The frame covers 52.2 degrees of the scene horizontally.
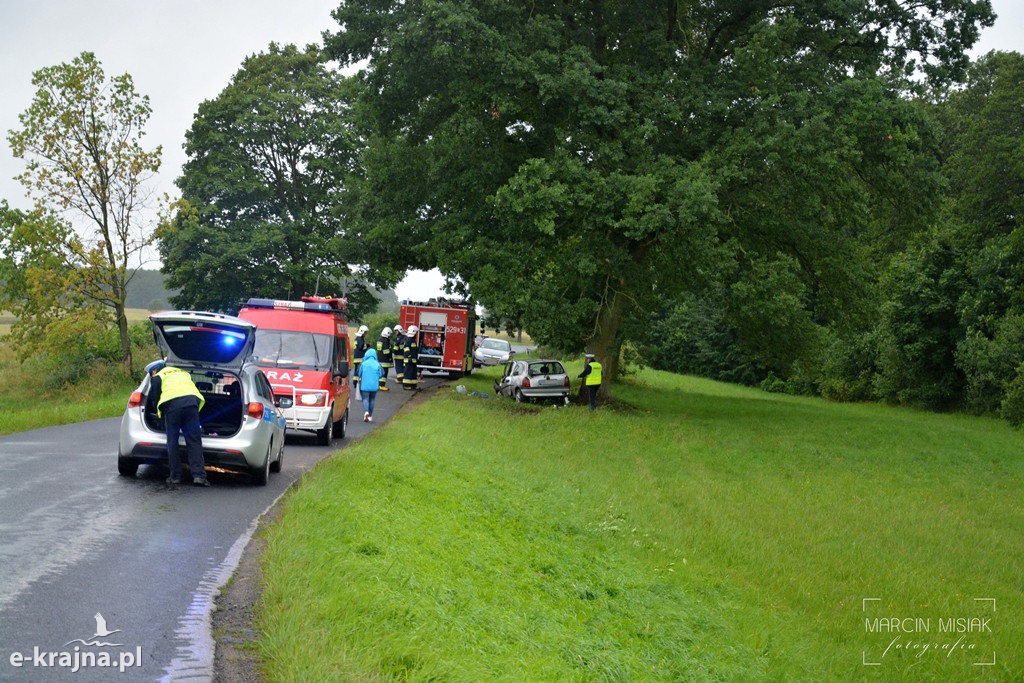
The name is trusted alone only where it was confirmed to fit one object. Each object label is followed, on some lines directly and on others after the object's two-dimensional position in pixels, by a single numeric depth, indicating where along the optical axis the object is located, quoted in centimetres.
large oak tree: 2641
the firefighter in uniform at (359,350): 2773
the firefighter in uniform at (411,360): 3275
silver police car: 1269
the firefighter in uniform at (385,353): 3147
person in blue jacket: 2284
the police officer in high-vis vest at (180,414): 1222
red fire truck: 4128
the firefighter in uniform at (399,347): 3281
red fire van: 1816
